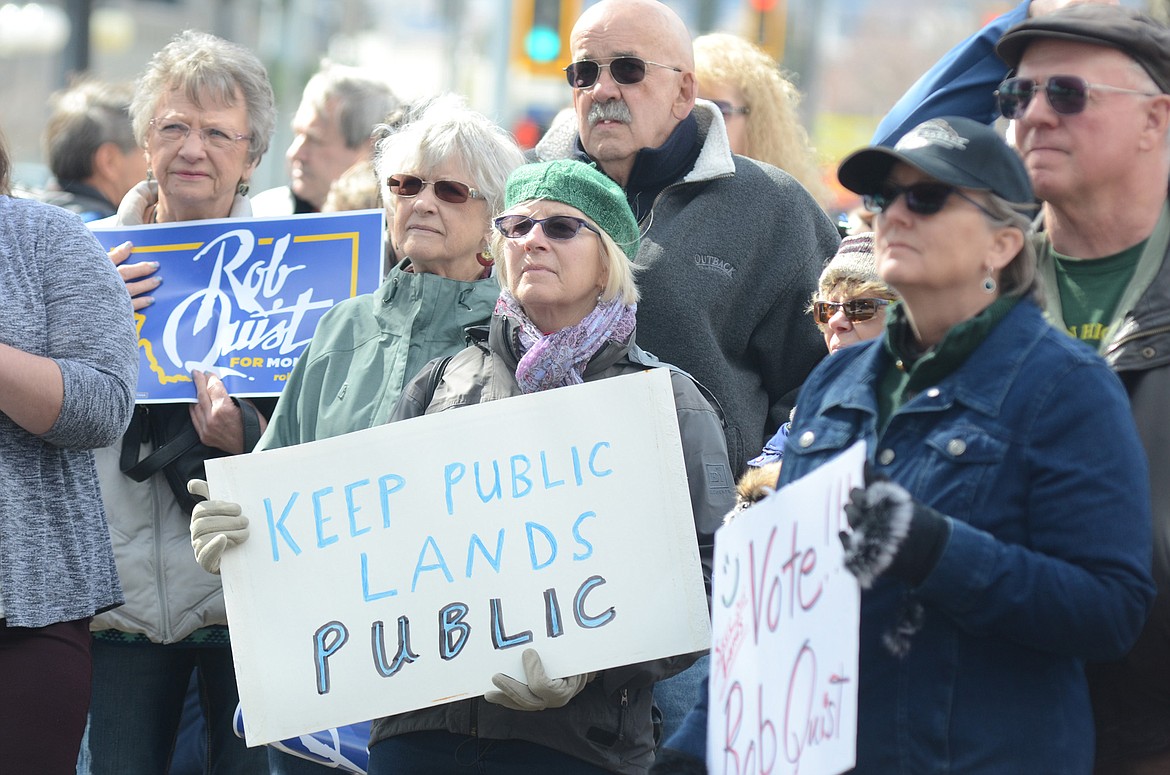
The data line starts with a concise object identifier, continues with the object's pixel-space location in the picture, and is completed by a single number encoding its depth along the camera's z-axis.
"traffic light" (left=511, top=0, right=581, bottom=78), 34.41
